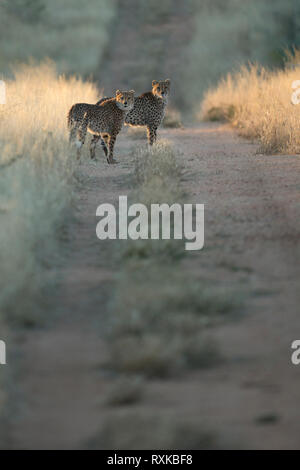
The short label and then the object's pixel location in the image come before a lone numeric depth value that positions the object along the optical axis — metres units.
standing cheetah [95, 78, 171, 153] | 20.78
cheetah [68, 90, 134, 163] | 18.87
